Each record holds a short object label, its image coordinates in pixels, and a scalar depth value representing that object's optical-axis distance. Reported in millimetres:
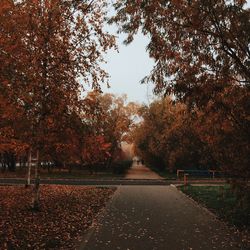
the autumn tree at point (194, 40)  6876
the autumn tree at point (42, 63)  9178
